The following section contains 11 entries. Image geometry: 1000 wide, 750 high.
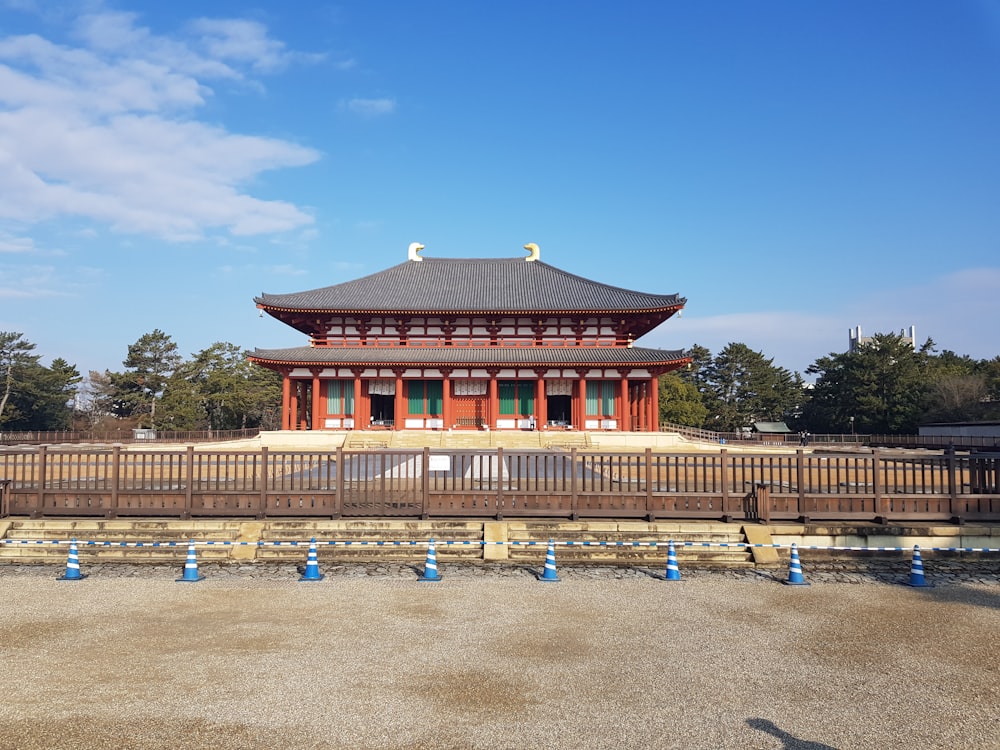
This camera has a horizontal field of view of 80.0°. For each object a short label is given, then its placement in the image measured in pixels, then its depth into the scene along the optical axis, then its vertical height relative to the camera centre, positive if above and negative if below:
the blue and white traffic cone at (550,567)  9.75 -2.57
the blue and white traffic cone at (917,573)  9.59 -2.67
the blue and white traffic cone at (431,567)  9.63 -2.54
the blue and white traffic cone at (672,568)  9.86 -2.63
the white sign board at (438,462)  11.79 -1.01
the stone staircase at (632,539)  10.84 -2.40
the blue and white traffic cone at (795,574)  9.62 -2.66
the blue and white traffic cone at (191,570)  9.68 -2.57
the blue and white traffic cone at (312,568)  9.73 -2.56
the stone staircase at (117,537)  11.11 -2.39
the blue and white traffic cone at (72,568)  9.80 -2.55
